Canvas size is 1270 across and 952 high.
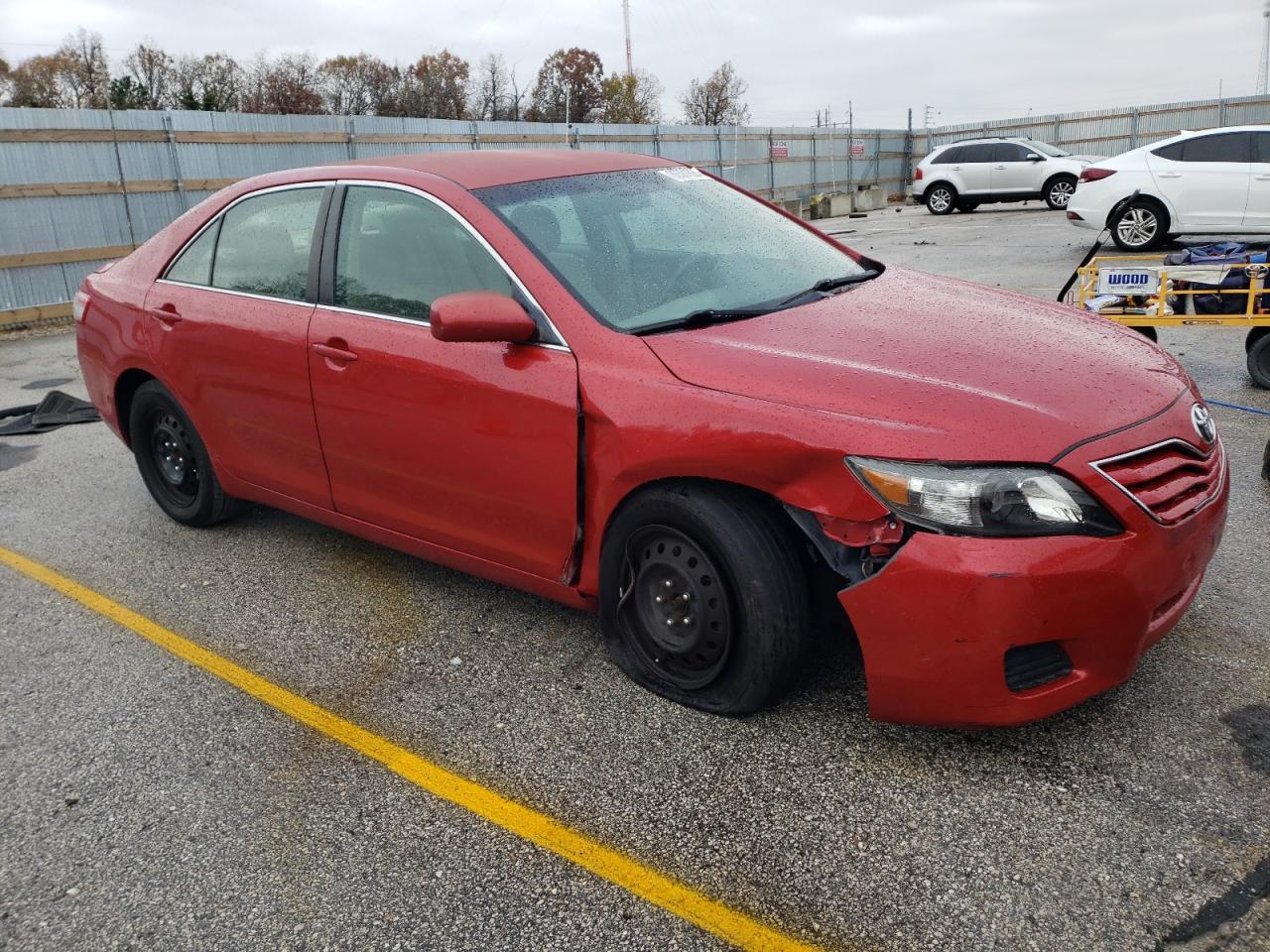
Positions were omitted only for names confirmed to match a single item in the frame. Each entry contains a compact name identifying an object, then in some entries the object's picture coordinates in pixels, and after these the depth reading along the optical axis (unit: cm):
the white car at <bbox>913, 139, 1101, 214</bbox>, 2364
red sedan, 259
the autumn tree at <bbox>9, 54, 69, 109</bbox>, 5844
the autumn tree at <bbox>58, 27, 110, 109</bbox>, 5728
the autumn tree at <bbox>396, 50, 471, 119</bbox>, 5700
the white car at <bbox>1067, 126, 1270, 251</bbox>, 1307
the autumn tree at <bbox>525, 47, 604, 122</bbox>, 6994
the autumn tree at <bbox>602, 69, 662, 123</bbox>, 6750
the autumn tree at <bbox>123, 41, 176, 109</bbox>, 5911
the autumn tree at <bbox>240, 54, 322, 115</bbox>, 5638
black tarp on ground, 733
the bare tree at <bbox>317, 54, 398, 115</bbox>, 6088
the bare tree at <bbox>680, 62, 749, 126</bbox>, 7394
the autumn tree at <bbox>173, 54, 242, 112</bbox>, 5562
